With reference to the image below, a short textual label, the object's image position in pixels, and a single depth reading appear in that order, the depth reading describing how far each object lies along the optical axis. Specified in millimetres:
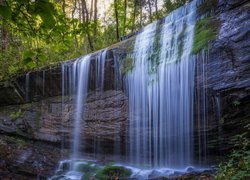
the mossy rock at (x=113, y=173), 5025
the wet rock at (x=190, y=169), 4806
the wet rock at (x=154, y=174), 4765
